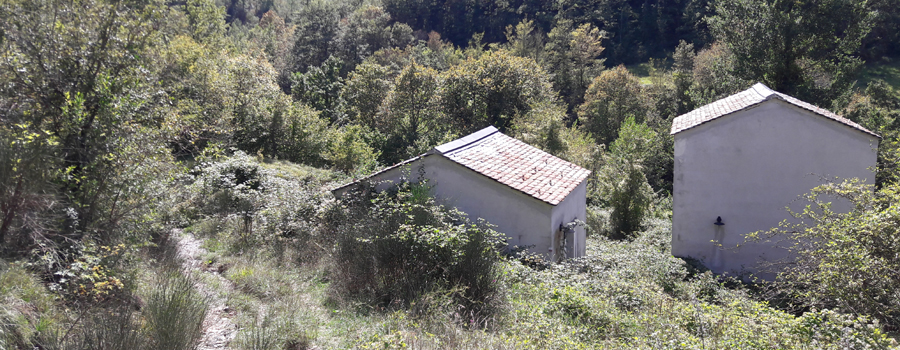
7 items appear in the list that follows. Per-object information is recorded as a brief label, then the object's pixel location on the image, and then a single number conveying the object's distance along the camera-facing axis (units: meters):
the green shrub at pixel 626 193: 18.48
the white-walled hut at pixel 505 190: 11.21
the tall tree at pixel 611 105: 33.97
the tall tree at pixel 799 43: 22.59
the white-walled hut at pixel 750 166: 12.95
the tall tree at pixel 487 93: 25.47
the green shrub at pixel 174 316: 4.84
